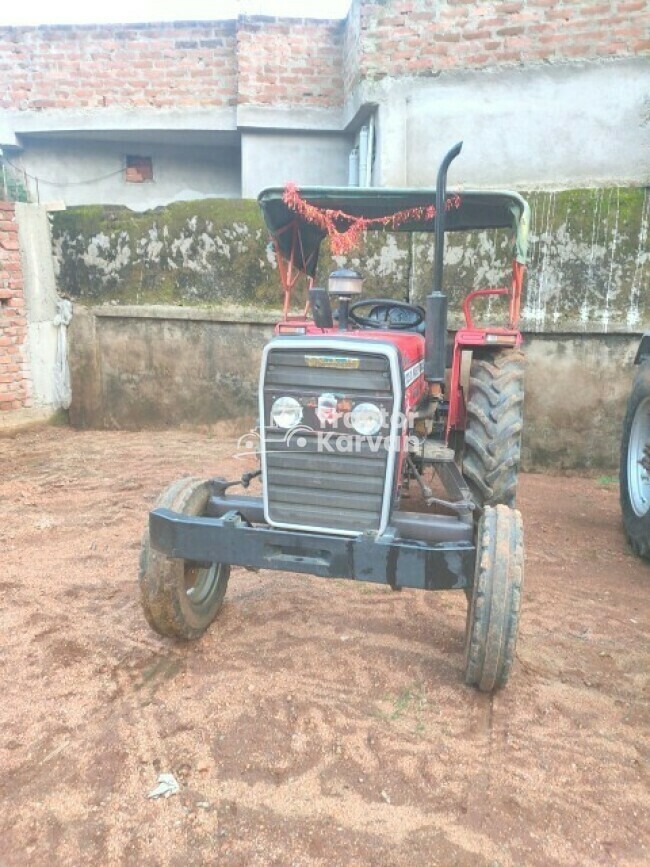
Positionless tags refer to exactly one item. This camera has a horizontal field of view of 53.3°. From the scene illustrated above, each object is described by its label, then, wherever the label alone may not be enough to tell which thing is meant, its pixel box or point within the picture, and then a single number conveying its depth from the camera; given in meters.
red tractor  2.54
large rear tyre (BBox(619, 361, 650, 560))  4.37
